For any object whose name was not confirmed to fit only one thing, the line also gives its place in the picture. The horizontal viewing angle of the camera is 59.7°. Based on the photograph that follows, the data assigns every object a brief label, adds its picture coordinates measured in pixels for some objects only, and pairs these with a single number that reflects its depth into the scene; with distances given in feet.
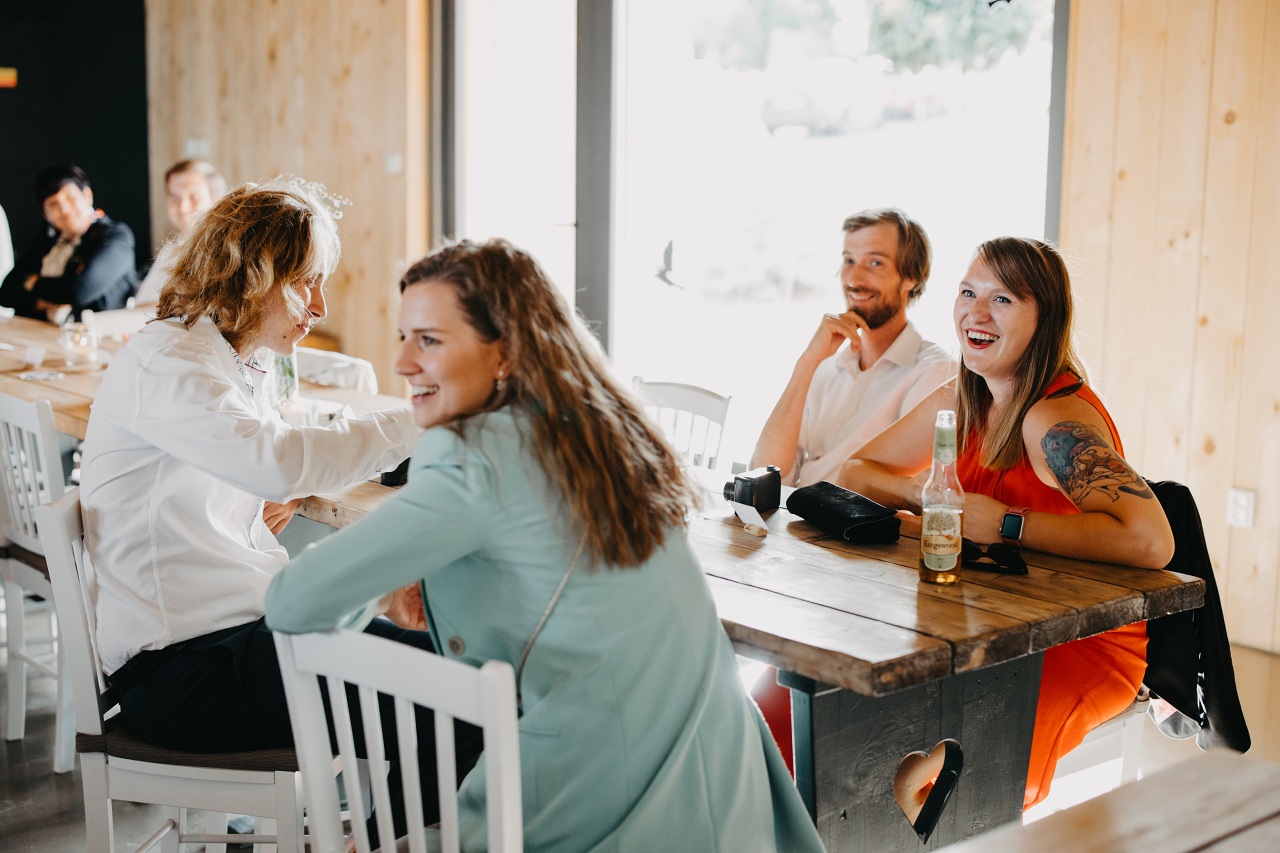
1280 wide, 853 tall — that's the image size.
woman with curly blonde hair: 5.39
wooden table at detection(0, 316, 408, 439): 9.36
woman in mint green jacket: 3.90
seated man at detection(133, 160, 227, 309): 15.89
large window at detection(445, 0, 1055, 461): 12.63
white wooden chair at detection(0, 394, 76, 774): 7.47
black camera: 6.48
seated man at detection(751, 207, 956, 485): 8.63
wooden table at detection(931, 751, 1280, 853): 3.49
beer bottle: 4.91
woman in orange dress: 5.46
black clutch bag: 5.89
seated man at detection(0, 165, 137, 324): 16.37
